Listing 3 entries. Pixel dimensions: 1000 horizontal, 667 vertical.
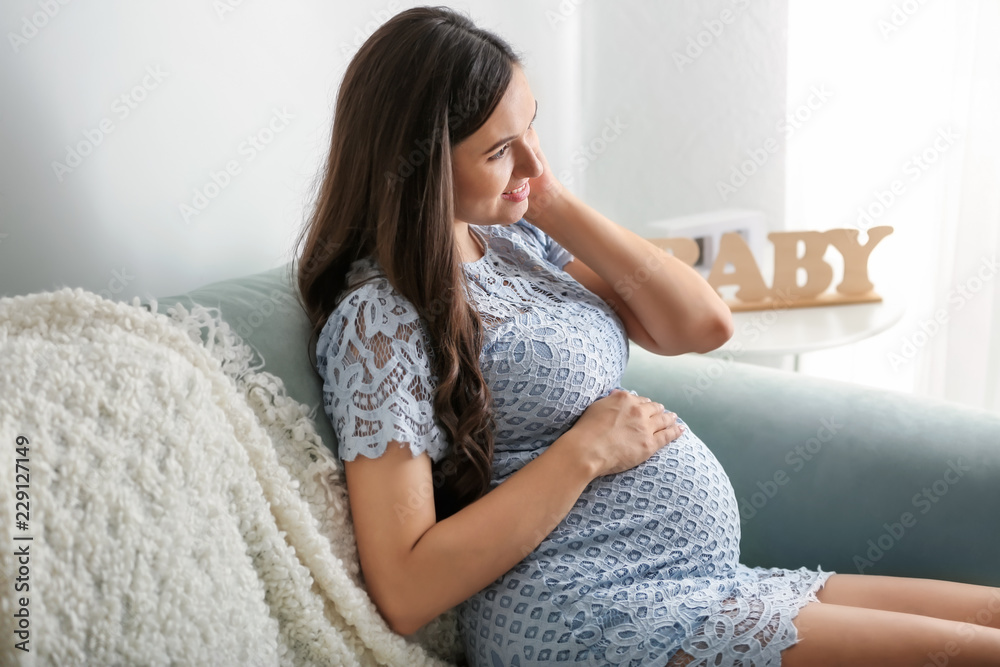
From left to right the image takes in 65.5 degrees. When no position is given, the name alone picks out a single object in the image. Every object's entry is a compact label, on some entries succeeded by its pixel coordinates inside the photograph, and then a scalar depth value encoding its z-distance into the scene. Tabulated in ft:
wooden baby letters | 5.84
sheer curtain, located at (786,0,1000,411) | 5.81
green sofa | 3.22
